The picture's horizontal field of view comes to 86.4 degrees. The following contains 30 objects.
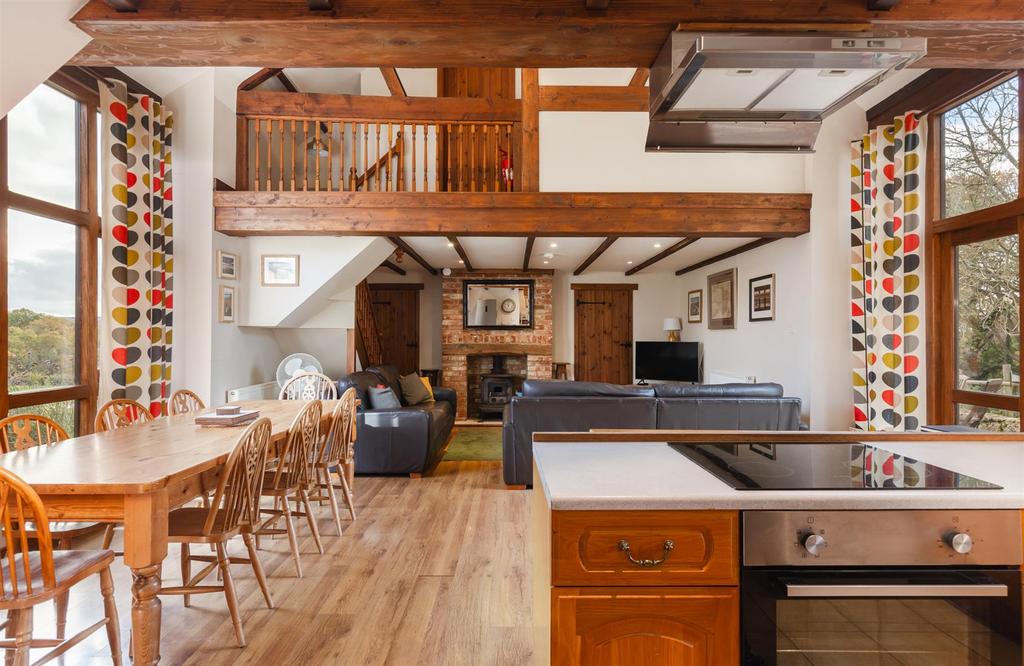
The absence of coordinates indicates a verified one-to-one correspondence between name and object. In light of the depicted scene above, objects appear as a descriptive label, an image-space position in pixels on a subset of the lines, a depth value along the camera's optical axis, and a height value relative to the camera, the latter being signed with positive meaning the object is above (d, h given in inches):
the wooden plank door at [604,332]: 350.0 +3.8
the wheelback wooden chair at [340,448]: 135.0 -28.6
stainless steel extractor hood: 58.3 +30.0
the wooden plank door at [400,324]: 357.4 +9.0
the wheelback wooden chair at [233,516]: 86.0 -30.3
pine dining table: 71.2 -20.8
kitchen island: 49.1 -21.2
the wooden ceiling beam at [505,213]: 189.0 +43.6
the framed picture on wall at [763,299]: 221.3 +16.7
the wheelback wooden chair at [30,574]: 63.4 -30.8
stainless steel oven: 49.1 -22.0
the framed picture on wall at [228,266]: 192.1 +25.8
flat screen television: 300.0 -13.6
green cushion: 243.8 -24.0
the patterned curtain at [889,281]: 165.8 +18.1
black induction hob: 52.2 -14.0
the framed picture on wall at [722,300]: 260.8 +19.2
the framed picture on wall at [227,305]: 192.7 +11.7
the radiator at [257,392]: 195.8 -21.2
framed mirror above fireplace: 329.1 +20.4
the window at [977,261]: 139.5 +21.8
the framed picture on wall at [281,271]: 210.2 +25.8
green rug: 224.4 -48.7
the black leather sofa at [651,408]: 166.4 -21.7
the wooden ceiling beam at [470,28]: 74.0 +43.4
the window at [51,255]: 125.6 +20.8
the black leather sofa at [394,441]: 184.5 -35.3
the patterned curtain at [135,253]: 148.8 +24.0
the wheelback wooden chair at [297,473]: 109.7 -28.4
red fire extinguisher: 209.8 +64.2
